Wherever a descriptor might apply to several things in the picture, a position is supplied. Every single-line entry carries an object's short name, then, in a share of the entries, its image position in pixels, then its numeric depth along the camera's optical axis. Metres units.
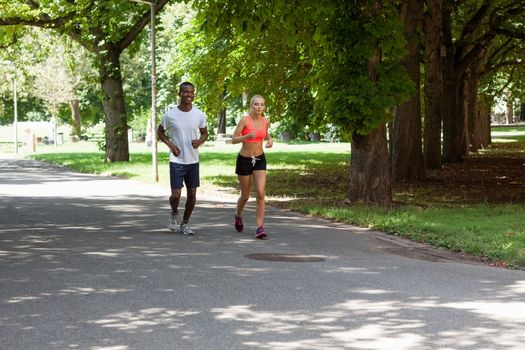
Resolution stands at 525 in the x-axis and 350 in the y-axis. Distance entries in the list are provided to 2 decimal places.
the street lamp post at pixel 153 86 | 26.08
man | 12.55
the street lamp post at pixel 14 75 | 46.46
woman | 12.48
